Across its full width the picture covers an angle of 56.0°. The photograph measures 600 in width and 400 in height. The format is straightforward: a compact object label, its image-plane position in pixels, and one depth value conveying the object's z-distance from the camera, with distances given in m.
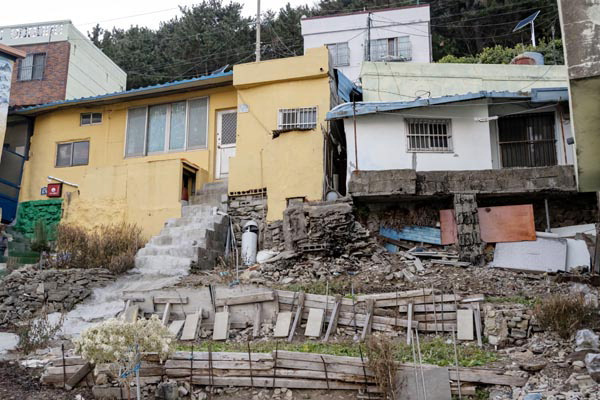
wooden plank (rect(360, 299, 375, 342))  9.48
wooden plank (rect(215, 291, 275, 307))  10.48
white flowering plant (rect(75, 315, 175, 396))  6.48
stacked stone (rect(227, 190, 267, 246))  15.23
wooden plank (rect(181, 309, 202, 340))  10.20
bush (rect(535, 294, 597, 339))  8.42
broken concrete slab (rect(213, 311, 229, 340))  10.16
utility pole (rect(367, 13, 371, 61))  25.42
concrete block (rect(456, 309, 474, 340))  9.18
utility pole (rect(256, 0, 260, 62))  22.03
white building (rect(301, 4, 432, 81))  25.73
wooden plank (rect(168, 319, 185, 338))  10.36
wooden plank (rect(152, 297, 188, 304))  11.01
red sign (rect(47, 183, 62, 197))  17.78
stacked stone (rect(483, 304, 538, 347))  8.94
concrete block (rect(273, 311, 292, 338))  9.80
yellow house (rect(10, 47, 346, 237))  15.16
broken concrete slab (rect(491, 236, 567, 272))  12.98
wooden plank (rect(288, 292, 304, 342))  9.75
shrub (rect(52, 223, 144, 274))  13.73
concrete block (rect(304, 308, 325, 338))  9.73
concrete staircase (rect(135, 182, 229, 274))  13.60
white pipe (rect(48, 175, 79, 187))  17.80
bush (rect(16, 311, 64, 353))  9.64
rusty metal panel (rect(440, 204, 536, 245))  13.41
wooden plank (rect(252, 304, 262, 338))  10.12
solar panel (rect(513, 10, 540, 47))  20.83
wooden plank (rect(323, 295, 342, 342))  9.70
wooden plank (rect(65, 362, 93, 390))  7.68
